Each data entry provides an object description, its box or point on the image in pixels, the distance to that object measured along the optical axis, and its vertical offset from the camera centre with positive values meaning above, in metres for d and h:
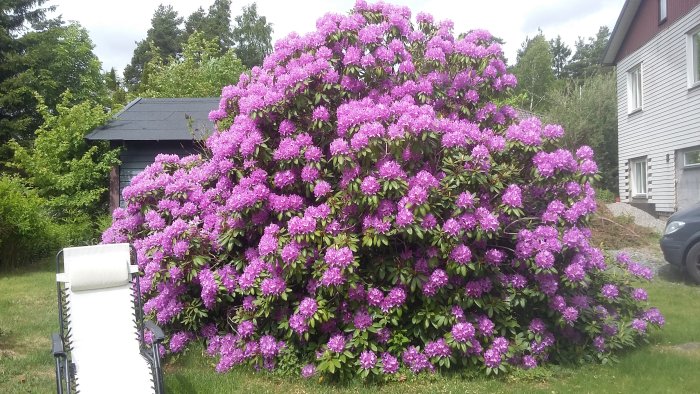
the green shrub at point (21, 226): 10.33 -0.60
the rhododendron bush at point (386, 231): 4.47 -0.40
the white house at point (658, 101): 12.27 +1.72
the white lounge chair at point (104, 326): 3.70 -0.94
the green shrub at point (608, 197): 14.71 -0.67
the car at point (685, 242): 7.50 -0.99
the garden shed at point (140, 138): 12.77 +1.14
